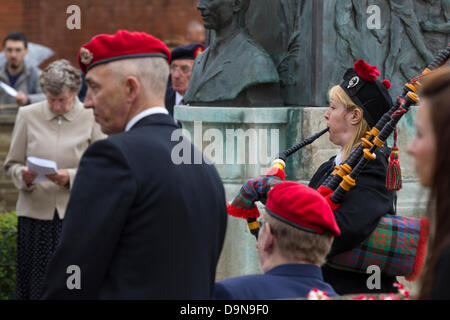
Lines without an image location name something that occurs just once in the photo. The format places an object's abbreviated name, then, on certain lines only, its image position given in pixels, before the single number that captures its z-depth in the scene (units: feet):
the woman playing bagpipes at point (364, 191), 26.07
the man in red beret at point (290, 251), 19.46
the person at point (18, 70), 67.62
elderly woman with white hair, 41.04
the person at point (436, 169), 12.78
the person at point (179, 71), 51.75
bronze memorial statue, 38.32
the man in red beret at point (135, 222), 17.80
